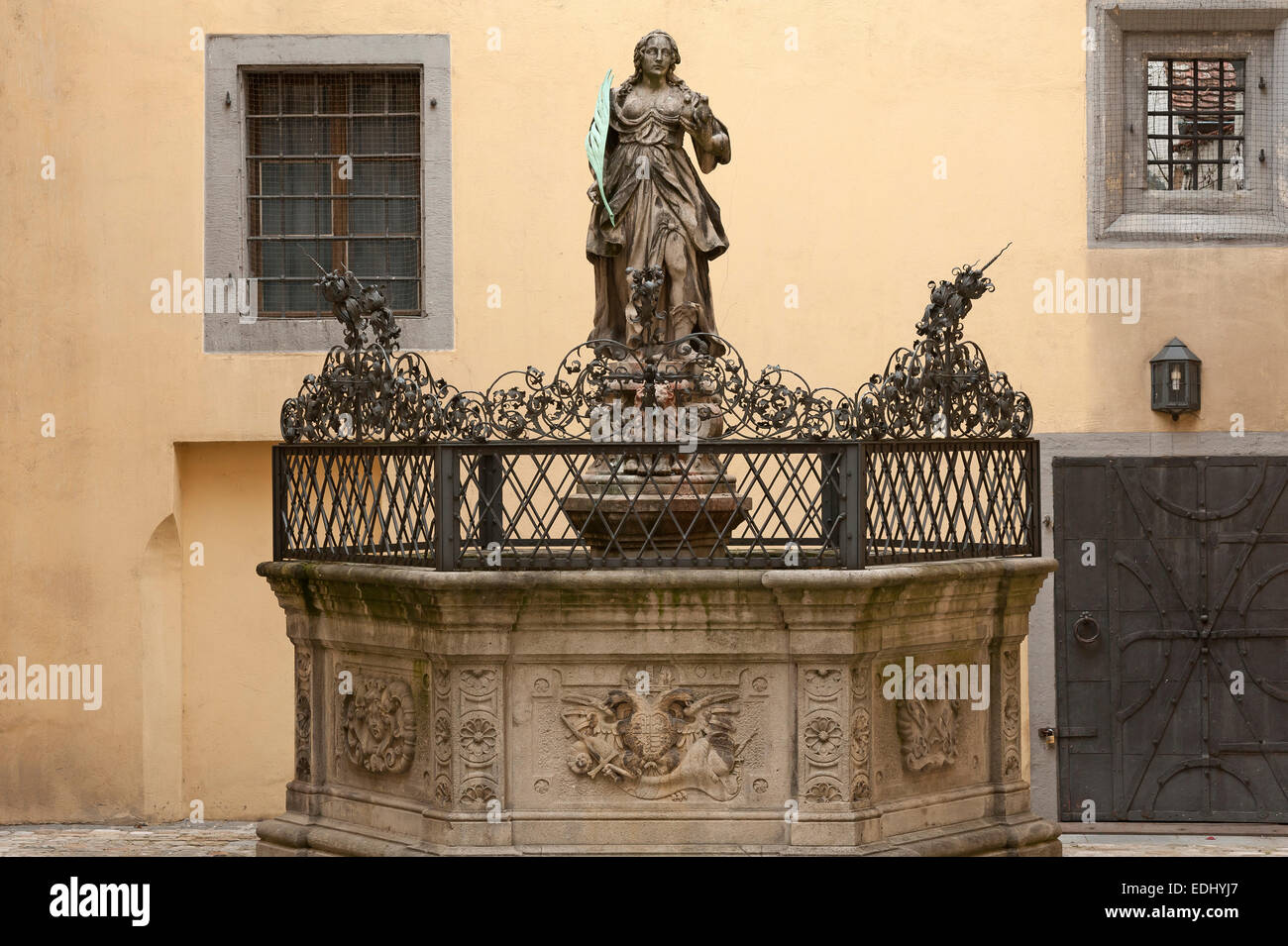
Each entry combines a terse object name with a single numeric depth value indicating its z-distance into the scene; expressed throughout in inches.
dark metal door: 446.0
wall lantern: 444.5
